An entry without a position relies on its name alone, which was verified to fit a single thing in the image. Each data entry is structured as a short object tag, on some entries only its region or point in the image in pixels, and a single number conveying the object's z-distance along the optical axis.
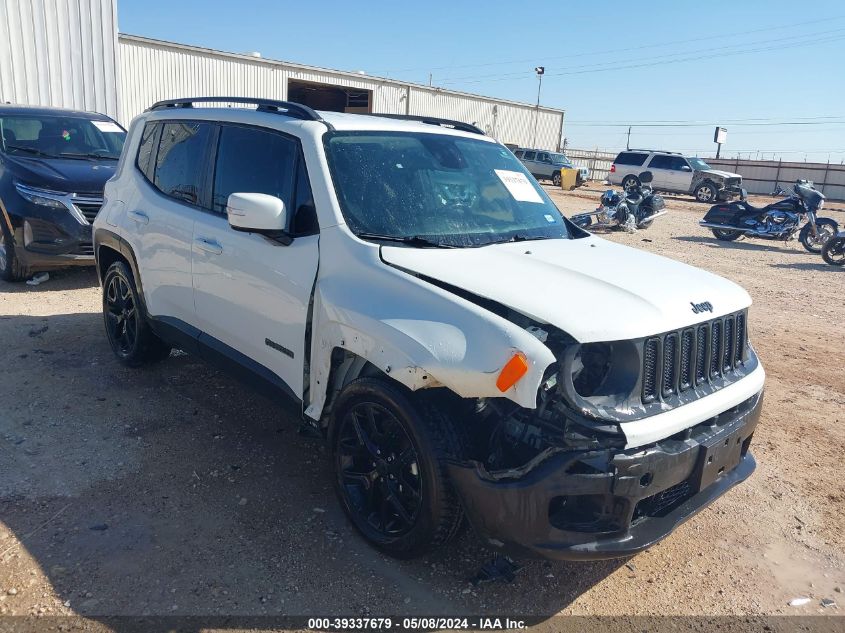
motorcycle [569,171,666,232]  15.71
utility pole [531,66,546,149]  47.69
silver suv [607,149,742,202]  27.81
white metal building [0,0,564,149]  13.35
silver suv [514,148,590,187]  33.69
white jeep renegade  2.54
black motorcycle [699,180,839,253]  13.80
